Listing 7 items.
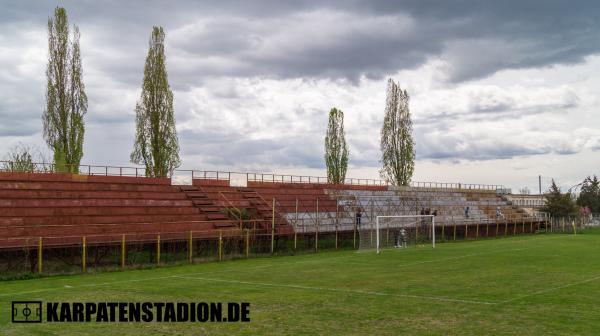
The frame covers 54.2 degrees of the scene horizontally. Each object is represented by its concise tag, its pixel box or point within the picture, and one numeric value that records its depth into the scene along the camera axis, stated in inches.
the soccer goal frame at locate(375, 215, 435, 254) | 1468.5
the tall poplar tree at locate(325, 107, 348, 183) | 2775.6
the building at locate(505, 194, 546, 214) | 4311.0
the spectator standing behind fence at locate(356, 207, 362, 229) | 1712.4
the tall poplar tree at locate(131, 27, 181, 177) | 1893.5
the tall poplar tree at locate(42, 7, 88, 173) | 1711.4
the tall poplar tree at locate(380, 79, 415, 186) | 2783.0
